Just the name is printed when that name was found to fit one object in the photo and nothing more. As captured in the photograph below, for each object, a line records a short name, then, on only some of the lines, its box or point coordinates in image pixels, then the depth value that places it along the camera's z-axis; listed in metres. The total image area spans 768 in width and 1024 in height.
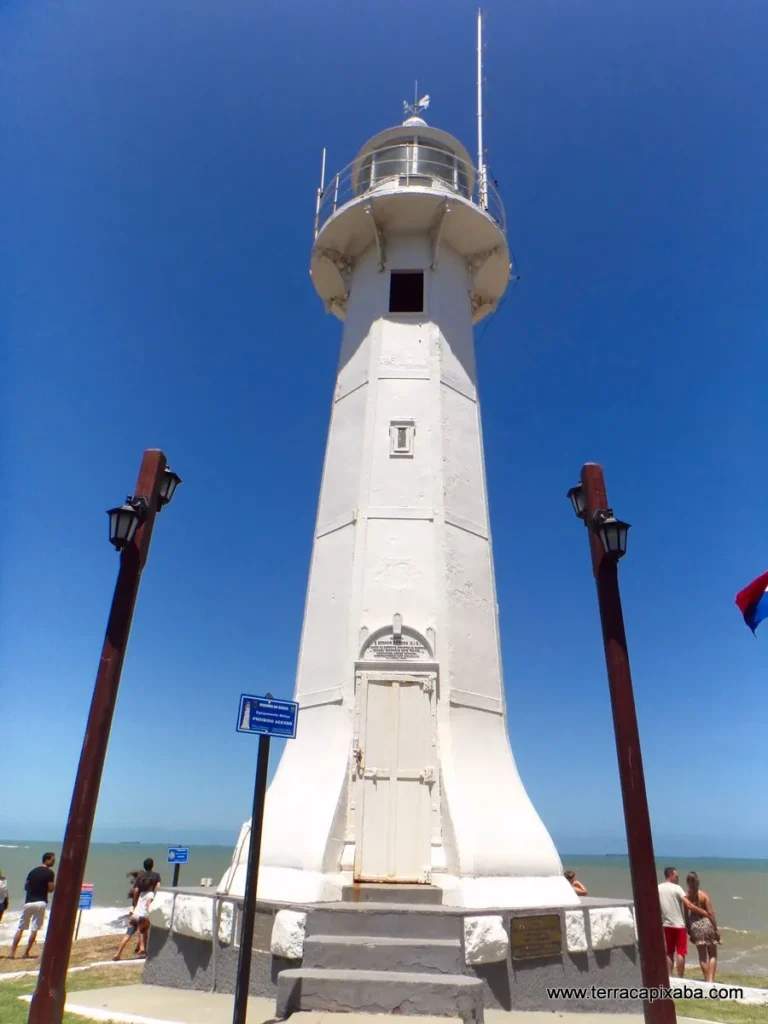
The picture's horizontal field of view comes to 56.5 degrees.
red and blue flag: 8.69
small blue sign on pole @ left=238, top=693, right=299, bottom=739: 5.91
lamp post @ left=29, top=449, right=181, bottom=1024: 5.57
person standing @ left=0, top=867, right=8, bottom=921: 13.11
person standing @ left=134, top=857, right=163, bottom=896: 13.29
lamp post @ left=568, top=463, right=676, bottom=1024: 5.71
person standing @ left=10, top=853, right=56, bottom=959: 11.91
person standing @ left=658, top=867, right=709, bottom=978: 10.36
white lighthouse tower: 8.84
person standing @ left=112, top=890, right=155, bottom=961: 12.25
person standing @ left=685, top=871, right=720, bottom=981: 10.73
